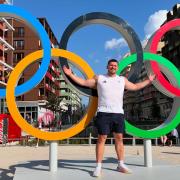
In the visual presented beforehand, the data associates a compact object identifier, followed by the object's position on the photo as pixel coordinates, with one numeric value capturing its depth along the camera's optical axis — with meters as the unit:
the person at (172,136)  23.63
